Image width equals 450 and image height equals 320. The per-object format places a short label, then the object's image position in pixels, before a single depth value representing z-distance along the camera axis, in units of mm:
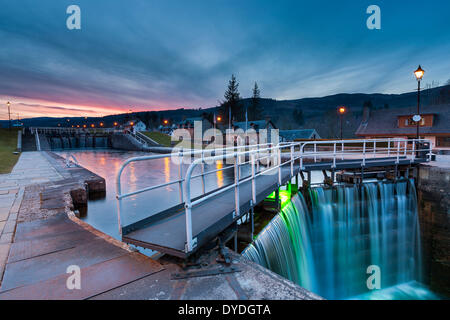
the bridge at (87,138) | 40625
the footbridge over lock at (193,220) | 2961
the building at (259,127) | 43375
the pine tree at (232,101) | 70438
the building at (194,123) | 64706
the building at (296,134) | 45031
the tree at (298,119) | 108312
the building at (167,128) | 91000
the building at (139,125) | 103894
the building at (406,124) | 26375
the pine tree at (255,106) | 73125
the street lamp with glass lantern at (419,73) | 11005
